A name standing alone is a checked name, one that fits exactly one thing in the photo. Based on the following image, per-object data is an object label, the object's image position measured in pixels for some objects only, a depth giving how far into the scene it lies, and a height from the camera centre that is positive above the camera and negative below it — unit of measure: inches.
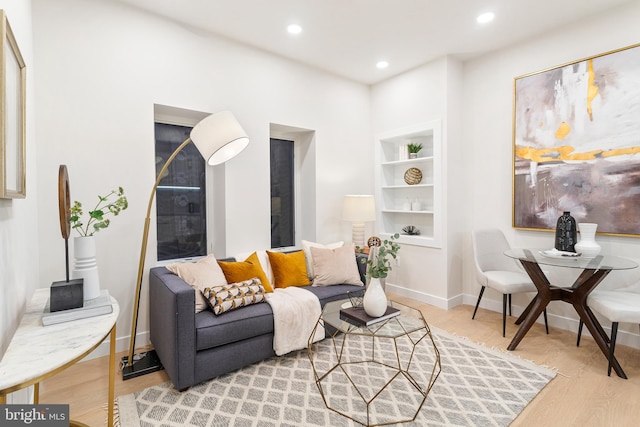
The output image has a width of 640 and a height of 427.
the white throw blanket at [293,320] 95.8 -34.4
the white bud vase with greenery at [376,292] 80.9 -21.7
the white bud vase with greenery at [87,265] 65.0 -11.4
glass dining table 91.8 -24.7
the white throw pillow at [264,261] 121.3 -20.3
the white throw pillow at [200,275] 94.5 -20.6
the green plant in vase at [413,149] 159.8 +28.0
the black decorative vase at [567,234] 108.3 -9.8
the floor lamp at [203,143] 91.6 +18.3
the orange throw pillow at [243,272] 106.3 -21.5
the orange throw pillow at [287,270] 120.0 -23.6
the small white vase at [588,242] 103.7 -12.3
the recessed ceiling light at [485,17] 112.8 +66.5
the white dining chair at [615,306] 86.0 -28.2
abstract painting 105.9 +21.9
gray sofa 80.9 -34.1
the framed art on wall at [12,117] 47.8 +15.8
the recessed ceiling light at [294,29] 119.6 +66.6
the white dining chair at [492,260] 125.6 -22.5
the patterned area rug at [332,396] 72.3 -47.0
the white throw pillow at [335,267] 121.9 -23.2
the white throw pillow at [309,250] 129.6 -17.9
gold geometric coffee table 74.7 -46.8
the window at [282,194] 156.3 +6.4
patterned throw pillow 91.0 -25.7
